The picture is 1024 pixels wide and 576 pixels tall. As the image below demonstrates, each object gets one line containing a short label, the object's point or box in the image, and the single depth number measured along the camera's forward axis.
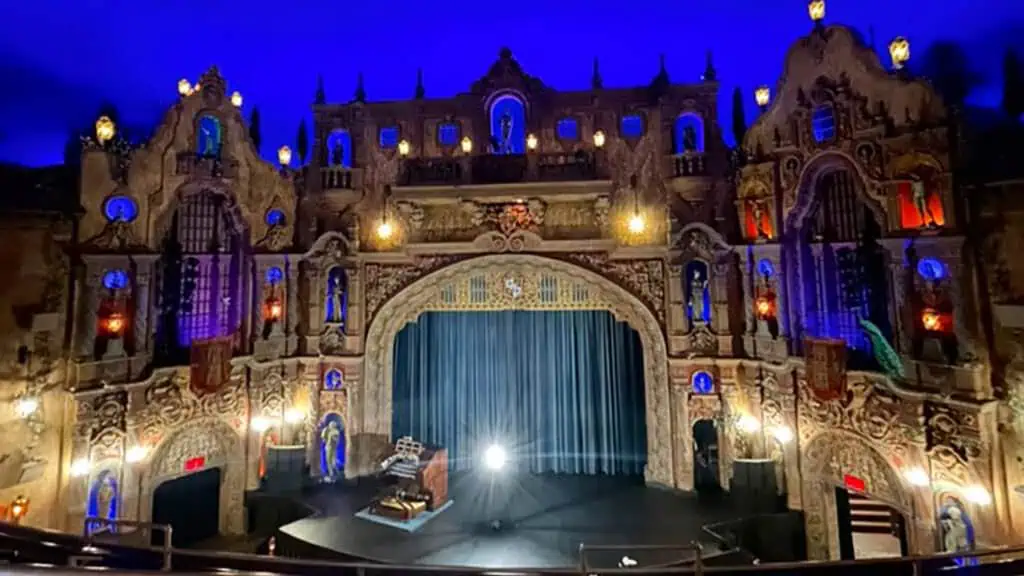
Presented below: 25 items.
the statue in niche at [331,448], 16.97
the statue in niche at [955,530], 11.15
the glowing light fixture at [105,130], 13.59
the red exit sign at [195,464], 15.05
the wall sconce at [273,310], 16.52
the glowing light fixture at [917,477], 11.65
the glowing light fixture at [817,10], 13.58
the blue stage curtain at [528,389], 18.00
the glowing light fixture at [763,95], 14.86
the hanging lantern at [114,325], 13.47
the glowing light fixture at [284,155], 16.80
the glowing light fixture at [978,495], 10.63
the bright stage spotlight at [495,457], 16.26
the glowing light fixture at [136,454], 13.76
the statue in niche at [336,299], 17.50
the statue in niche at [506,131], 17.53
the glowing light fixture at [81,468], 12.72
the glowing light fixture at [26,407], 11.88
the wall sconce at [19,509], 11.47
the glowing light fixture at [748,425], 15.34
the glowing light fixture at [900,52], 12.12
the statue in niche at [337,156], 17.59
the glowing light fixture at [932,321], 11.51
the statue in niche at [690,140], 16.69
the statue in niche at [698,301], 16.42
